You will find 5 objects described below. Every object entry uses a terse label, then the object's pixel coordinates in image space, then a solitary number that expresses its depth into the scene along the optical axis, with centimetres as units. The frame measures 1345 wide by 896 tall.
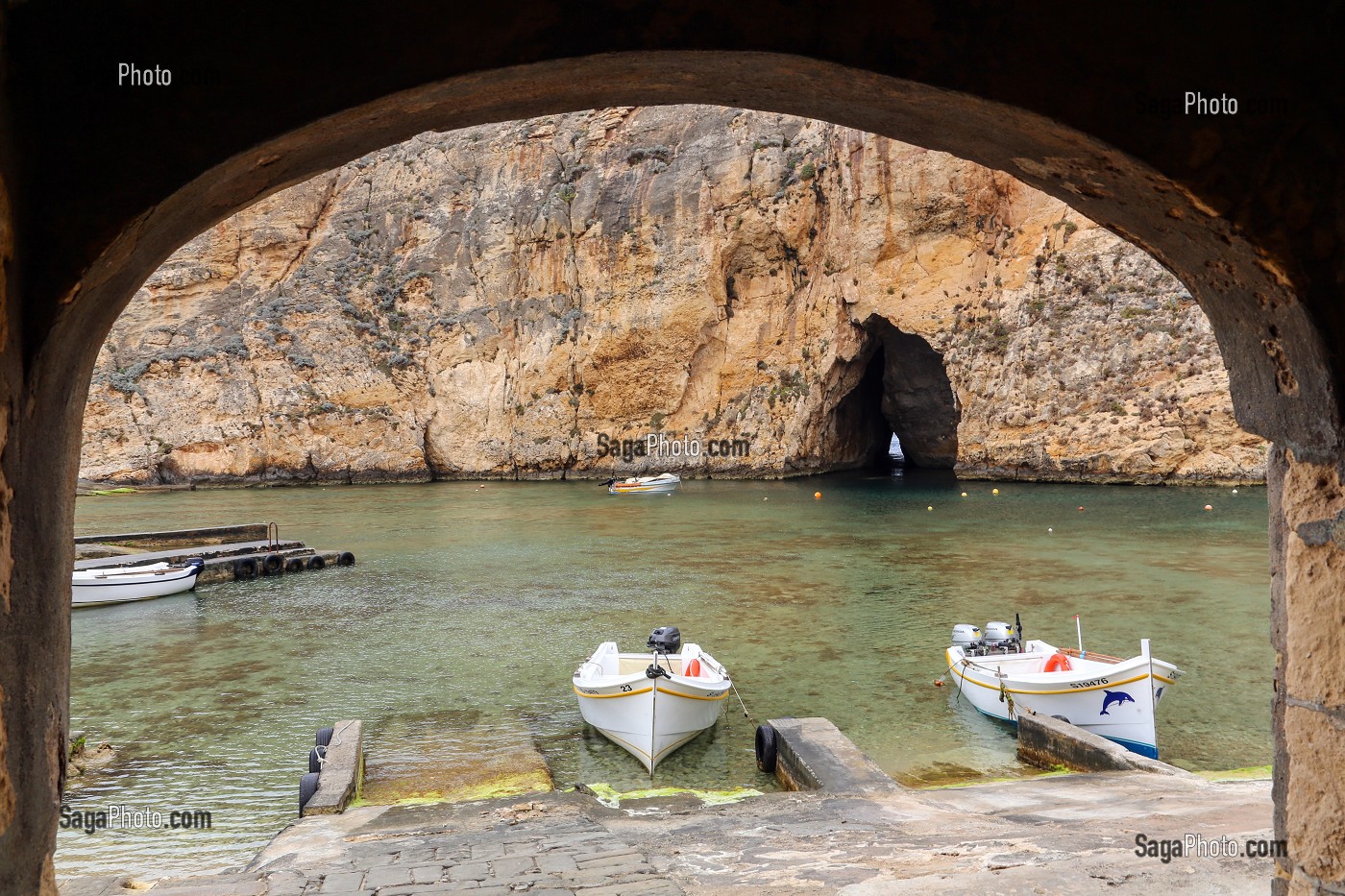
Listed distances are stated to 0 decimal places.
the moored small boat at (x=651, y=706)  921
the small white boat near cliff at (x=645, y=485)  4081
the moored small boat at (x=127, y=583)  1772
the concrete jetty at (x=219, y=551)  2086
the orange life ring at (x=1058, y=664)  1021
